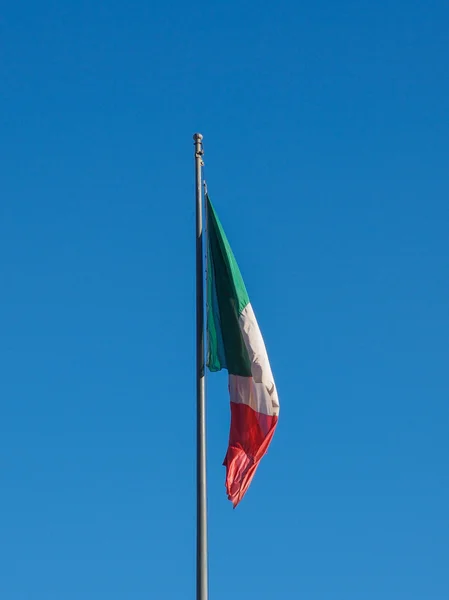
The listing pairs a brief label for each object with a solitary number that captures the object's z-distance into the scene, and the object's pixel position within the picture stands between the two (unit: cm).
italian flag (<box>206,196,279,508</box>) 1997
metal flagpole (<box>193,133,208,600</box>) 1812
